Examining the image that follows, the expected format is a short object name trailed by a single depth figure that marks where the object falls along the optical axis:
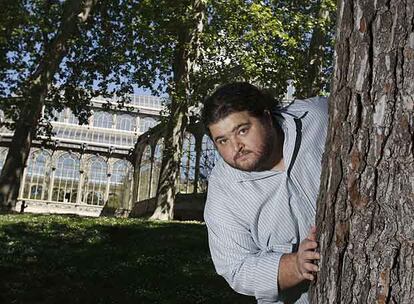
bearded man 2.40
